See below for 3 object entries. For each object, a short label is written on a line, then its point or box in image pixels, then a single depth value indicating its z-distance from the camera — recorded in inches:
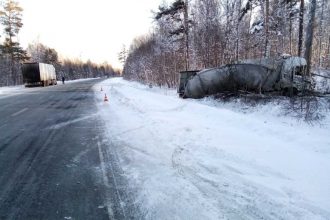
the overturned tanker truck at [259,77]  551.5
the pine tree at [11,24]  2251.1
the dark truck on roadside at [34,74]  1739.7
